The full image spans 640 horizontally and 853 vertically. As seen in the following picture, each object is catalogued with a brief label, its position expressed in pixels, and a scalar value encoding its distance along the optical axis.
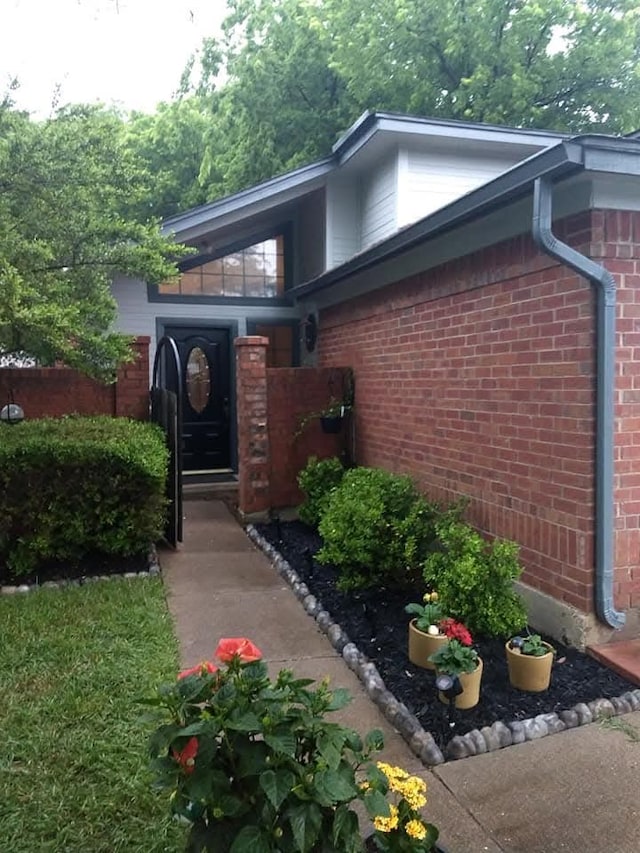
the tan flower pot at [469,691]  3.26
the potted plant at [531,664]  3.41
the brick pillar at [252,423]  7.44
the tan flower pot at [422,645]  3.67
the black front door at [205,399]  9.55
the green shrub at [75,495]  5.45
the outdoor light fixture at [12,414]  6.21
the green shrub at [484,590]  3.77
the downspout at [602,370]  3.64
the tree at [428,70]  13.52
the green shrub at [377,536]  4.83
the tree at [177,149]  17.12
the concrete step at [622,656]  3.54
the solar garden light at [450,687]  3.04
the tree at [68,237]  5.26
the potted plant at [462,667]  3.23
